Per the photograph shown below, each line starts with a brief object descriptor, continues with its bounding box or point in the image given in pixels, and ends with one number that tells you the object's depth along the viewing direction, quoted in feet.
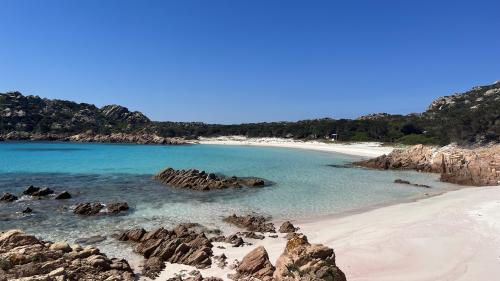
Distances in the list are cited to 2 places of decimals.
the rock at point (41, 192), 84.79
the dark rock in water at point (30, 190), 86.84
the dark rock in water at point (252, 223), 56.29
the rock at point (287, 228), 54.80
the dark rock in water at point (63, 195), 81.94
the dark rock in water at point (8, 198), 79.41
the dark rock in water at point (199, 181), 99.19
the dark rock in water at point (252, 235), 51.62
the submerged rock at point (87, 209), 66.95
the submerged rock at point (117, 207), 68.90
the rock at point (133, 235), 50.01
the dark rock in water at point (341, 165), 154.94
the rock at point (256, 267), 35.22
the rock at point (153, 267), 37.89
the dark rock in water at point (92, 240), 50.21
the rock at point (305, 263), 27.89
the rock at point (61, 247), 38.22
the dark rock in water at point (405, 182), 103.50
